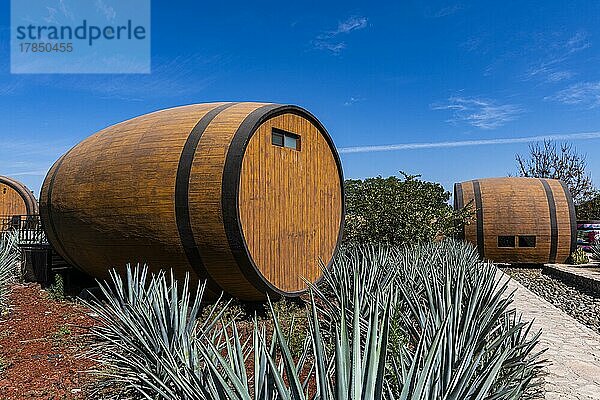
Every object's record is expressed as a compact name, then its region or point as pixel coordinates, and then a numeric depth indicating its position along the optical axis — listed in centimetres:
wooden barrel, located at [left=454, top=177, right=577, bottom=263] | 1340
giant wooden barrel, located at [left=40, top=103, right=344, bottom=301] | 550
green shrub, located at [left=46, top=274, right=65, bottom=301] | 817
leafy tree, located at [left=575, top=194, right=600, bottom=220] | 2870
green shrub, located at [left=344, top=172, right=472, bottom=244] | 988
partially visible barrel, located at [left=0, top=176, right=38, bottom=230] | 2134
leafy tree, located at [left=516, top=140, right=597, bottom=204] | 3059
